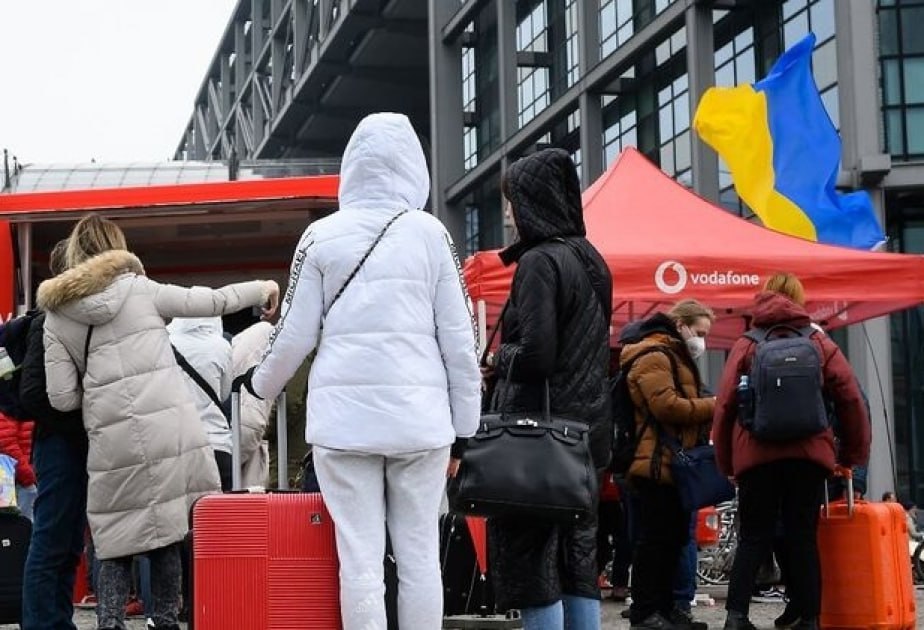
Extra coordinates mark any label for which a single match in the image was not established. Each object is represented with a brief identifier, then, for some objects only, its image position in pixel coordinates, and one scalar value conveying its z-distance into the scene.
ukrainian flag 12.16
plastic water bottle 7.17
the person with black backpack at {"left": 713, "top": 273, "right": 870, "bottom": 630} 6.97
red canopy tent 9.70
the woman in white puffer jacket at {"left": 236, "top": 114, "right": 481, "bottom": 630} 4.52
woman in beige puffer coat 5.79
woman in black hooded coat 5.09
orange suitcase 7.44
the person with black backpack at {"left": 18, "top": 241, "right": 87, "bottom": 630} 5.96
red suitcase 4.70
